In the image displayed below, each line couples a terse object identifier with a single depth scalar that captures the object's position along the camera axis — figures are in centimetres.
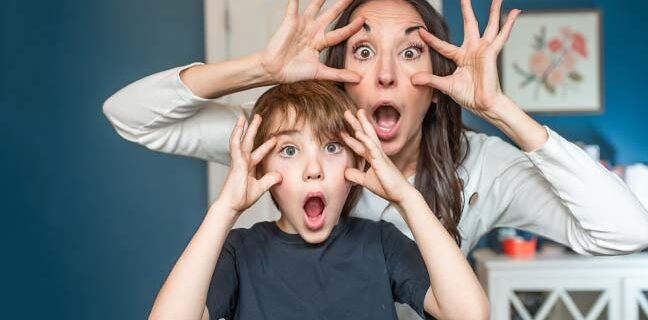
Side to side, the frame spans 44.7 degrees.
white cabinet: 306
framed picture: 353
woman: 136
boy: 122
